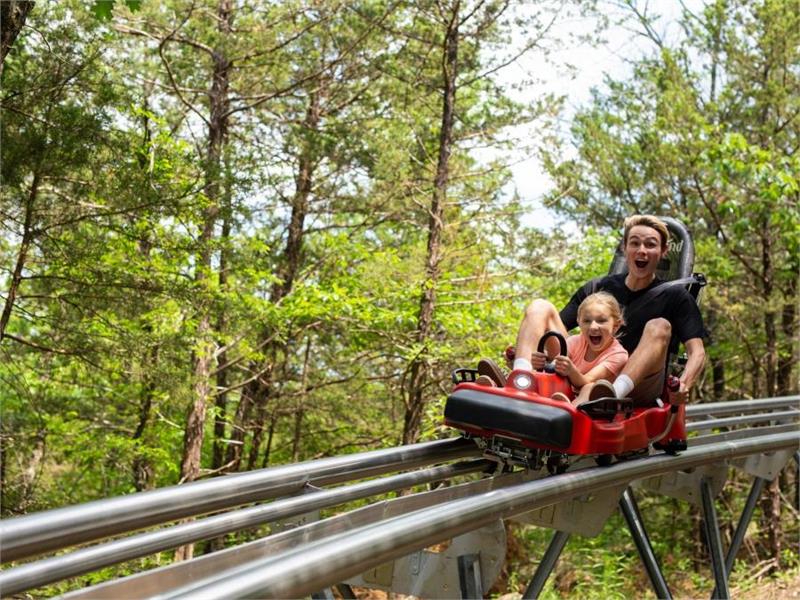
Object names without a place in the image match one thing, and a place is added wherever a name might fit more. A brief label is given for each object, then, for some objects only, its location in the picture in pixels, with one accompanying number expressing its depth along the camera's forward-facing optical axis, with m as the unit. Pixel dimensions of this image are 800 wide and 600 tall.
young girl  4.64
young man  4.66
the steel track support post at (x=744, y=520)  6.37
